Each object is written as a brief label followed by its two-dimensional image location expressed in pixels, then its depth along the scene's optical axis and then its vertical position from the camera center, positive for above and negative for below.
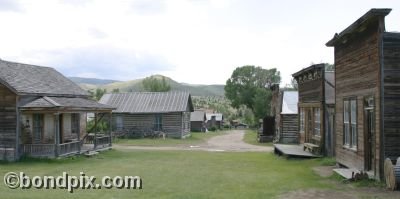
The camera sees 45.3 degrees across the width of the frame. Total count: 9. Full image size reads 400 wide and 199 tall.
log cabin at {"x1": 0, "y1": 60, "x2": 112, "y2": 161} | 23.56 +0.13
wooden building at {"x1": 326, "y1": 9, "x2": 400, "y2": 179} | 13.83 +0.59
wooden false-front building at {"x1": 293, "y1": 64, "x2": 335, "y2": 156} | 23.31 +0.25
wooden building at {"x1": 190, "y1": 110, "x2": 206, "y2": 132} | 67.00 -1.51
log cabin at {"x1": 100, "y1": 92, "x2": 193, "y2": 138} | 45.59 -0.01
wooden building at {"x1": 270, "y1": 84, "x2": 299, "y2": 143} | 36.78 -0.44
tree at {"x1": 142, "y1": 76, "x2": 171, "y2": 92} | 90.69 +5.34
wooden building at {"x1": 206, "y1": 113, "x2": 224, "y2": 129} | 78.77 -1.28
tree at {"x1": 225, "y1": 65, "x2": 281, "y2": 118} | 92.62 +5.85
